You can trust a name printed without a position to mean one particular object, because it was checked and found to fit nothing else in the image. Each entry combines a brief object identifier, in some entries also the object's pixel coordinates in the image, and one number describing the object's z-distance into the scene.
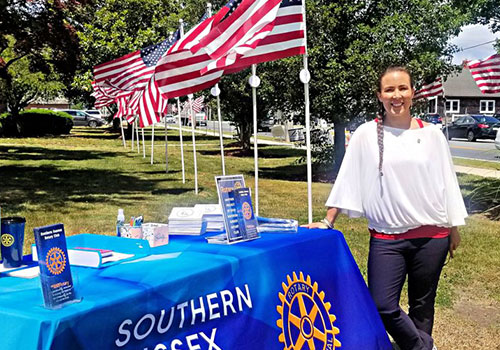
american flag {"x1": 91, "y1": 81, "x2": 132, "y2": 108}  12.87
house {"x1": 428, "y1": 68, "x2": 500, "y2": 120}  74.56
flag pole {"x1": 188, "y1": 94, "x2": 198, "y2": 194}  13.21
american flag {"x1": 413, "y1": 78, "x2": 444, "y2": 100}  15.16
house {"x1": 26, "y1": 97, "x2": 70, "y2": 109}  101.26
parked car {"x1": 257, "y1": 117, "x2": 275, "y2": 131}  54.37
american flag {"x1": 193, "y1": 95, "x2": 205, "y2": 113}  27.17
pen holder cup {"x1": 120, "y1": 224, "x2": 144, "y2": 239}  3.75
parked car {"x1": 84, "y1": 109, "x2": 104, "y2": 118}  69.04
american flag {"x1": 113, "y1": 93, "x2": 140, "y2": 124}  12.83
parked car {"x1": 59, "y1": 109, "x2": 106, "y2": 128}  60.31
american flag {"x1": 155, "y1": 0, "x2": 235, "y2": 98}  7.43
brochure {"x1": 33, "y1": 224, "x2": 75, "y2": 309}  2.40
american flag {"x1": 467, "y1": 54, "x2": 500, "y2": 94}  11.17
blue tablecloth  2.40
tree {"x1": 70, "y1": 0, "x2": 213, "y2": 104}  28.25
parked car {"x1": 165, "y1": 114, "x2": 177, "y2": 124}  78.47
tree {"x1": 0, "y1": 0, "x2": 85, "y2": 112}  15.77
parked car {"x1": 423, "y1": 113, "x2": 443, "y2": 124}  30.80
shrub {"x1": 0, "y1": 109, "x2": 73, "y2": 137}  38.00
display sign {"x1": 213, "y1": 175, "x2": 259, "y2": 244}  3.71
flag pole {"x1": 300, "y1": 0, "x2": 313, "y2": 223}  5.71
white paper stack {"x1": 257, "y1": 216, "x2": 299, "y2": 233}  4.18
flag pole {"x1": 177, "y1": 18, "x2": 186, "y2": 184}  11.24
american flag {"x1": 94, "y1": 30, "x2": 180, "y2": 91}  11.70
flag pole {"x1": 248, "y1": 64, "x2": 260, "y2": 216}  6.36
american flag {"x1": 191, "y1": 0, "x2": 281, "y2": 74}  5.49
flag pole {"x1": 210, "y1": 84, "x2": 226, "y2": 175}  10.04
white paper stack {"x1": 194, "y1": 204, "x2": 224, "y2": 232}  4.07
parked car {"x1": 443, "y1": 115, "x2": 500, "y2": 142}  35.12
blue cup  3.02
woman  3.67
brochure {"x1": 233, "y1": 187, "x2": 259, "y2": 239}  3.82
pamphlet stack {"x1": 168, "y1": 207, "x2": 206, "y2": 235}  3.99
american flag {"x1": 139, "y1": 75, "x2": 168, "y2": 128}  11.02
